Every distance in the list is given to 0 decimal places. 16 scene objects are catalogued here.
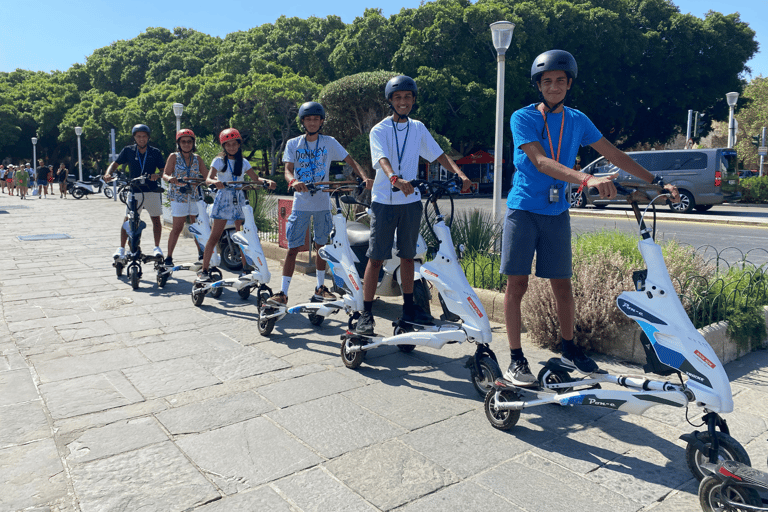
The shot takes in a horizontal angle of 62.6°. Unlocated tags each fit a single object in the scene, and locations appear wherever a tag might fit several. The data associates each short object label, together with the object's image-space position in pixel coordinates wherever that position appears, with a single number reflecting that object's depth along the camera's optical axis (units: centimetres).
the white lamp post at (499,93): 761
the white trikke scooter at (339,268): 473
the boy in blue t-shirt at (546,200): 341
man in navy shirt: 795
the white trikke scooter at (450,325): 370
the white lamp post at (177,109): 1822
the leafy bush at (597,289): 464
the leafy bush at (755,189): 2317
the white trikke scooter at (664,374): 264
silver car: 1900
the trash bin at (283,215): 858
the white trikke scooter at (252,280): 538
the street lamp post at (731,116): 2242
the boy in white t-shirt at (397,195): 443
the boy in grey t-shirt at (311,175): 542
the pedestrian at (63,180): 3069
